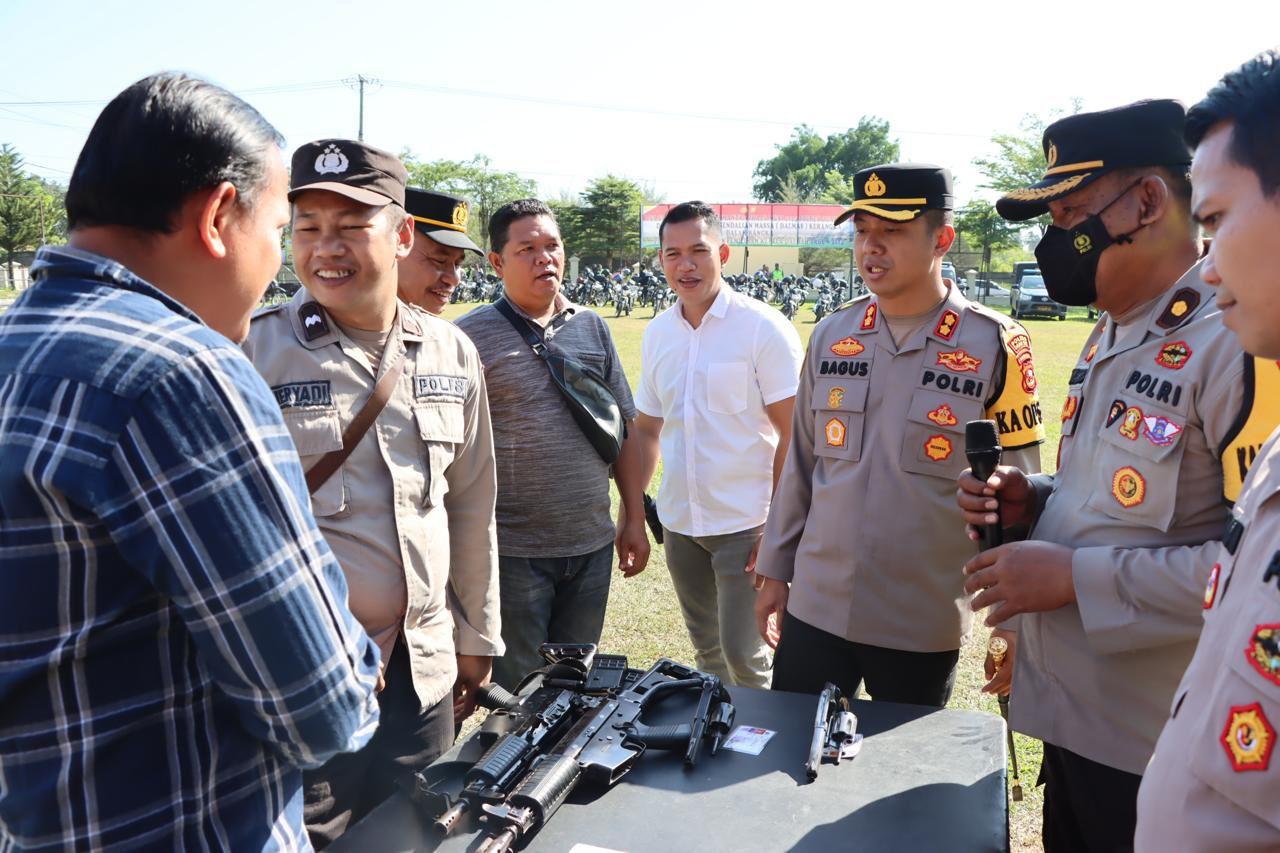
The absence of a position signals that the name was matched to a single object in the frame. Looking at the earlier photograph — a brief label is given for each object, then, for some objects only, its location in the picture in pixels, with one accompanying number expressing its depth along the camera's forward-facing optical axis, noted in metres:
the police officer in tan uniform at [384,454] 2.23
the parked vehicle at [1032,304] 27.56
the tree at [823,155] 80.65
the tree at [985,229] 41.12
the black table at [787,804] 1.61
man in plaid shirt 1.02
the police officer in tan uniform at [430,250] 3.51
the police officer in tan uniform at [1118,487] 1.86
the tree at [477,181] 60.12
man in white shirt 3.74
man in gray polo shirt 3.27
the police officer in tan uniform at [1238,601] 1.08
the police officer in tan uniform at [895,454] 2.66
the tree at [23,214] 43.84
